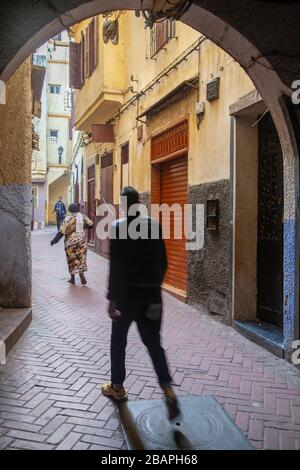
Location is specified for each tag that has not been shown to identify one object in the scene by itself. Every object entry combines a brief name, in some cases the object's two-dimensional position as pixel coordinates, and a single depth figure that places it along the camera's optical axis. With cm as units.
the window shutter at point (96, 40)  1287
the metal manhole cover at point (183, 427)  318
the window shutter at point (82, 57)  1486
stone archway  374
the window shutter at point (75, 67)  1540
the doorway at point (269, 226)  583
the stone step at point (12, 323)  513
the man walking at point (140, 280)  365
